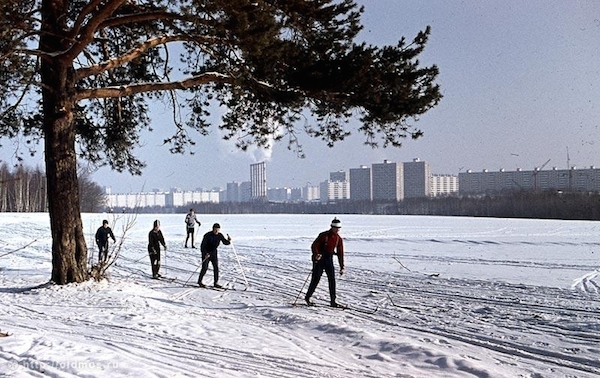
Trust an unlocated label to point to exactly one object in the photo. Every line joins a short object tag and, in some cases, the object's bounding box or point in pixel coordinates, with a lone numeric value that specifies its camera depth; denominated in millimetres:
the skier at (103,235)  17391
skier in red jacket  10820
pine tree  10312
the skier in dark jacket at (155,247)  15666
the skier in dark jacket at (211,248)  13766
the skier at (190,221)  24922
